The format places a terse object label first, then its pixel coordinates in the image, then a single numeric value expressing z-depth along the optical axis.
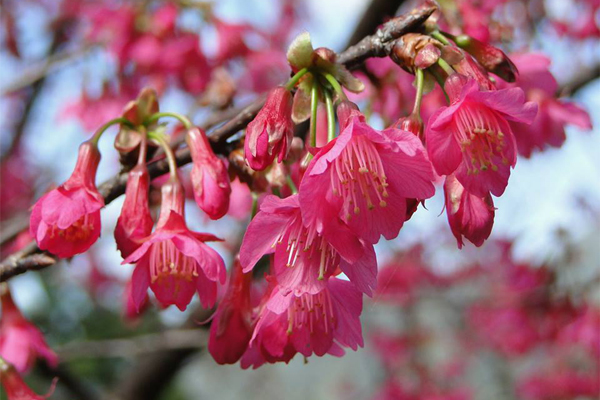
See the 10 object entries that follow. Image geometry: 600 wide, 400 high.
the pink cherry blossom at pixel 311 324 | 0.29
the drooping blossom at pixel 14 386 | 0.32
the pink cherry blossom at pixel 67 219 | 0.30
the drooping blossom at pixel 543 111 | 0.36
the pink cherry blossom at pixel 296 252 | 0.28
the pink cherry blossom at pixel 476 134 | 0.28
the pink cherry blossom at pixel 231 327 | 0.30
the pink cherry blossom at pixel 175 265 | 0.30
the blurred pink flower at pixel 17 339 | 0.36
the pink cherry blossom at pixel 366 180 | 0.28
